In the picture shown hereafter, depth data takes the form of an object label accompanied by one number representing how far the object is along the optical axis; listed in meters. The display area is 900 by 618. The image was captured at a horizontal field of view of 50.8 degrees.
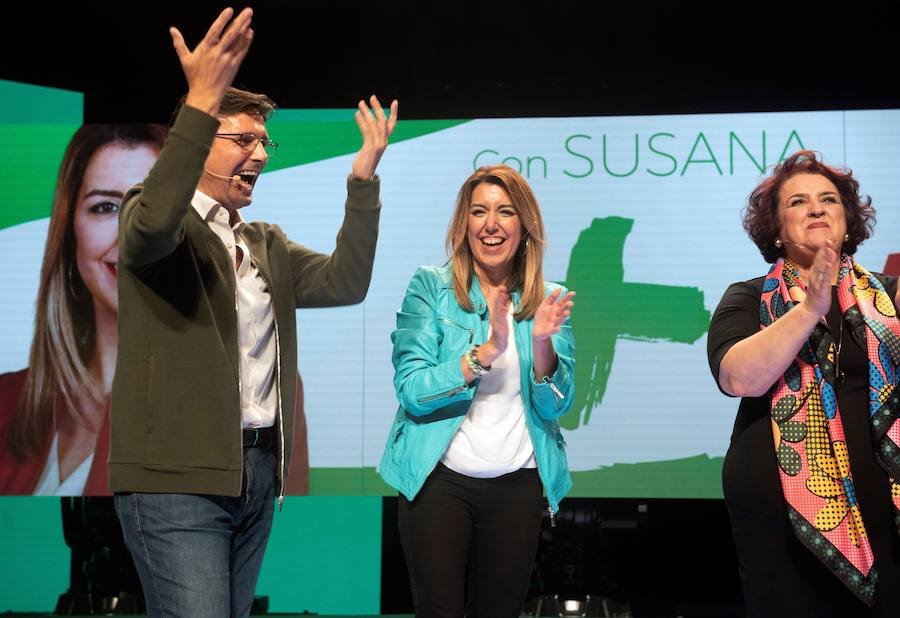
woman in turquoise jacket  2.13
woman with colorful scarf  1.86
